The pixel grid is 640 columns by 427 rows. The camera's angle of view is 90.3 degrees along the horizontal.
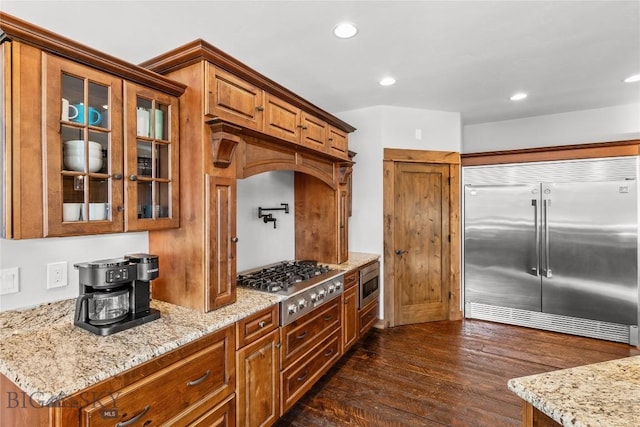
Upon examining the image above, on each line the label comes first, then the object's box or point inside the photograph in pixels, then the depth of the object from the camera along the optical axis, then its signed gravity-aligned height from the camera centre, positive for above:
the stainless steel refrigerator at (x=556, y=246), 3.39 -0.38
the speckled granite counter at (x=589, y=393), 0.88 -0.57
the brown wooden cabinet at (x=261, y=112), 1.82 +0.71
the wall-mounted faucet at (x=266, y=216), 3.11 -0.02
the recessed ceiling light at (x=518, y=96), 3.48 +1.31
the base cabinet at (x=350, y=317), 2.99 -1.01
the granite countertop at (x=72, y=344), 1.09 -0.55
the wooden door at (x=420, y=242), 3.93 -0.36
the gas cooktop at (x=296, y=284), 2.20 -0.53
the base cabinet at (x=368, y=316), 3.36 -1.14
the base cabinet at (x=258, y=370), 1.79 -0.93
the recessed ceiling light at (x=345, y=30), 2.08 +1.24
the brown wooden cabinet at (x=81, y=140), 1.26 +0.35
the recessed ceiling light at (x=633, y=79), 3.03 +1.30
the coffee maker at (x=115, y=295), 1.48 -0.39
